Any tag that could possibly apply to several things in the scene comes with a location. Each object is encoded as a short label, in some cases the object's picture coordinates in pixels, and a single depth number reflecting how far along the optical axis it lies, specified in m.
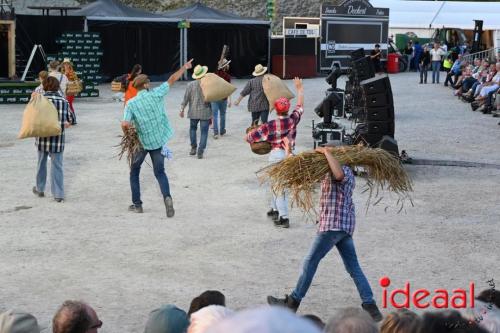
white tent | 43.41
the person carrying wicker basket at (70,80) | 18.96
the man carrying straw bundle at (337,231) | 7.20
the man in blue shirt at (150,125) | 10.73
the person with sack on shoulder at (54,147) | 11.68
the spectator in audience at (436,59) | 33.16
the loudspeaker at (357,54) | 19.34
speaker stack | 14.20
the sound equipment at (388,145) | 13.12
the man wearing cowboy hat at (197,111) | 15.17
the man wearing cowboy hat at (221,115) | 17.41
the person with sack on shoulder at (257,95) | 16.05
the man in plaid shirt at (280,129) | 9.80
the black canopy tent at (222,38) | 33.84
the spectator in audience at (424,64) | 33.88
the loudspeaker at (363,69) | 17.72
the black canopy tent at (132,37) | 31.45
